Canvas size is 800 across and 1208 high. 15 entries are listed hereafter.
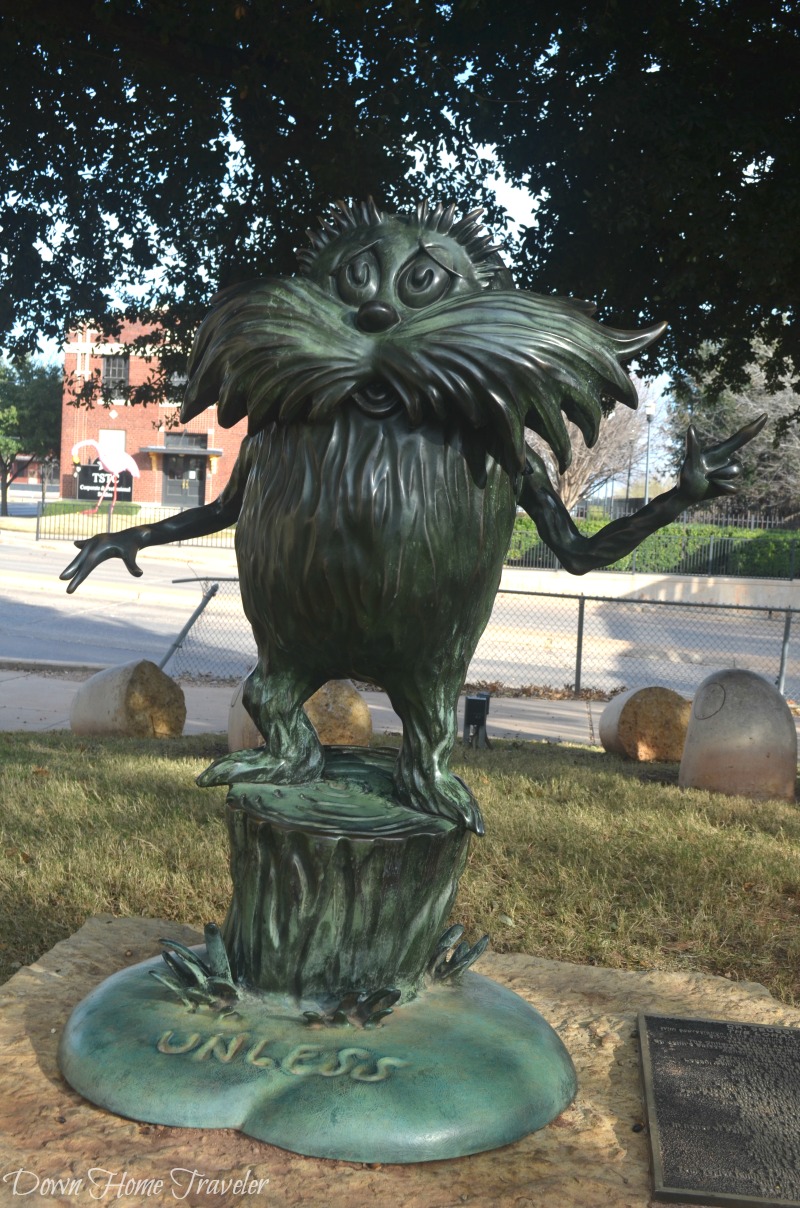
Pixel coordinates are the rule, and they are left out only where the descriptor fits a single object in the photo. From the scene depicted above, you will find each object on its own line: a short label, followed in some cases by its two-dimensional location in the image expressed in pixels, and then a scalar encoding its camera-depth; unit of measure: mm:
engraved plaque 2482
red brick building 47156
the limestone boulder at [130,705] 8883
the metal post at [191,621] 10656
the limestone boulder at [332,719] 7617
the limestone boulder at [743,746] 7285
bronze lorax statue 2605
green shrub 28141
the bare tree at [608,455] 34719
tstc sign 47188
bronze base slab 2471
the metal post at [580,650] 12820
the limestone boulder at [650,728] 8773
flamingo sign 47031
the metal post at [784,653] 12158
